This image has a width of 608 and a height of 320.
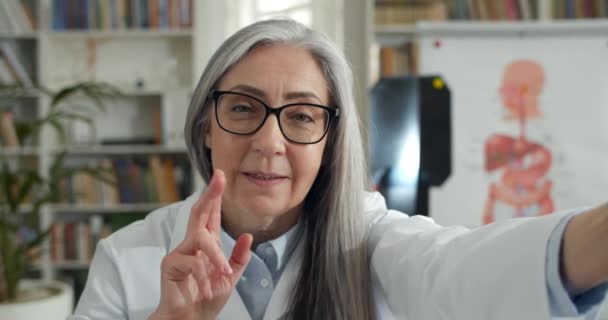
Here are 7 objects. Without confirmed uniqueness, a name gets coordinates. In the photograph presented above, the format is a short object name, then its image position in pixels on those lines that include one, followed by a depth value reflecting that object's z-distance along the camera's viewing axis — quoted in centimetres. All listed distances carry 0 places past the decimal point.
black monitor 220
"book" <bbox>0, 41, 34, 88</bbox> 341
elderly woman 78
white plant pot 179
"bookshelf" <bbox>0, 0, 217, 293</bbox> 347
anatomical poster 241
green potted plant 189
